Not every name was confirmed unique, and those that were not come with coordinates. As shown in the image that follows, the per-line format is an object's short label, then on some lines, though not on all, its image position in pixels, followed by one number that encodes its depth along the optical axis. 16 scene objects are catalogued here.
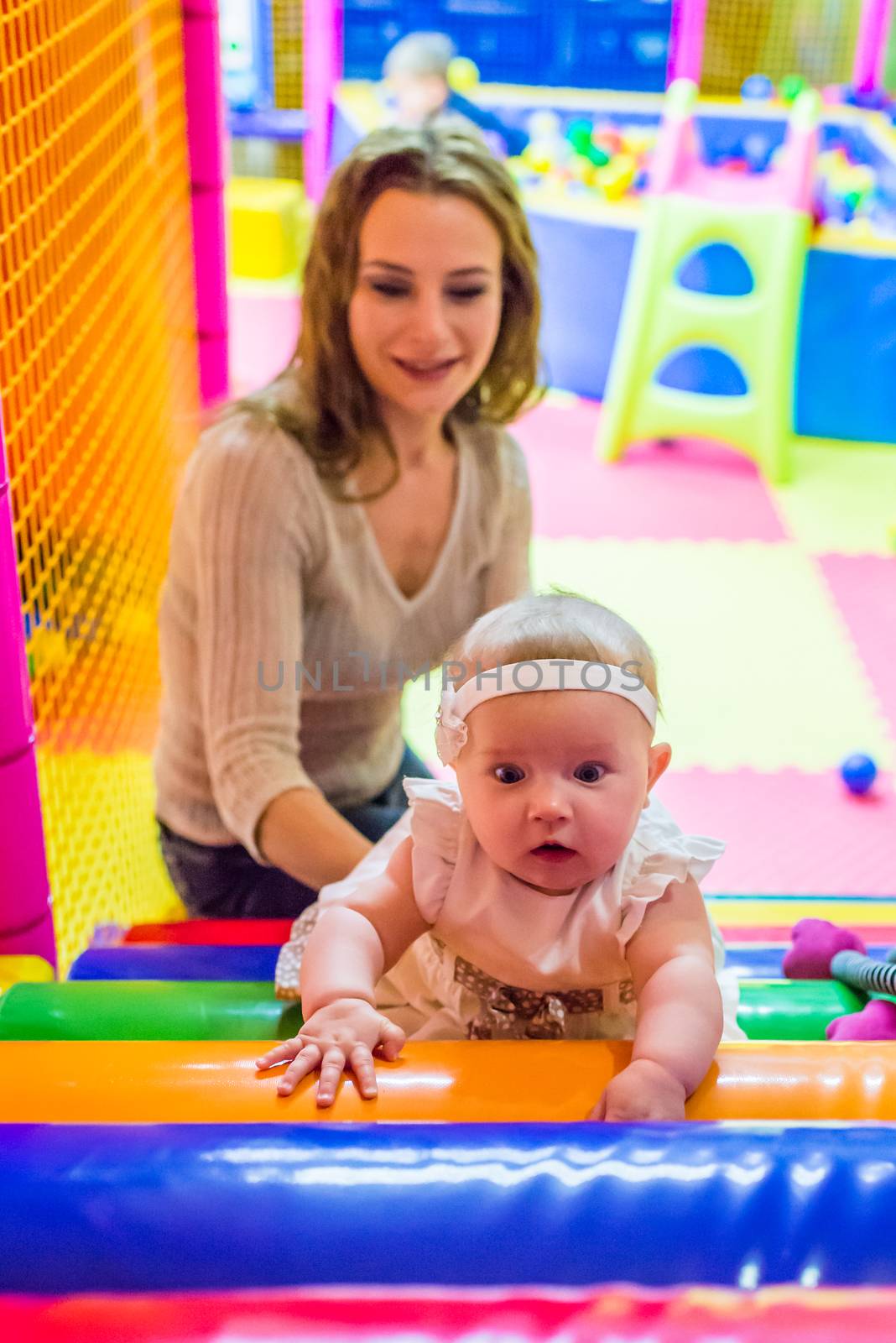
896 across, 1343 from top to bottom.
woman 1.37
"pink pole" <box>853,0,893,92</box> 5.79
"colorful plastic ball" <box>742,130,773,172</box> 4.93
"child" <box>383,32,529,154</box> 4.21
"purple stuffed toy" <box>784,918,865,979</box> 1.29
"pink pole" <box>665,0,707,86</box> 5.81
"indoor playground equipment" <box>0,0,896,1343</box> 0.68
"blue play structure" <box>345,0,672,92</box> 5.84
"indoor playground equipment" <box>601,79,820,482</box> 3.71
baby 0.87
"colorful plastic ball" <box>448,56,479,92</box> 5.34
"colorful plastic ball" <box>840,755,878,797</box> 2.42
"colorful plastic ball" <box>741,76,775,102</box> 5.52
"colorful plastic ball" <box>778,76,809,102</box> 5.61
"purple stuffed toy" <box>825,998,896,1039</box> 1.05
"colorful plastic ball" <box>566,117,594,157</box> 4.73
